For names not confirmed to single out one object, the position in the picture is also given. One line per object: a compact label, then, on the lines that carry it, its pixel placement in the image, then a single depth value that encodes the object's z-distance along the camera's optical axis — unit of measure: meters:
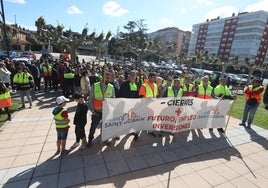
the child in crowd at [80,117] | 4.55
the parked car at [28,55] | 32.05
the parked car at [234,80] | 25.50
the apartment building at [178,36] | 104.25
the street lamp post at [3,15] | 12.57
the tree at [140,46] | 27.77
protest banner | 4.70
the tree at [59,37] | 15.75
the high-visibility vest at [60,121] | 4.24
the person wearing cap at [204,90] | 6.73
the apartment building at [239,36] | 64.69
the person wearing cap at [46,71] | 11.19
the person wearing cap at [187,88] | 6.53
